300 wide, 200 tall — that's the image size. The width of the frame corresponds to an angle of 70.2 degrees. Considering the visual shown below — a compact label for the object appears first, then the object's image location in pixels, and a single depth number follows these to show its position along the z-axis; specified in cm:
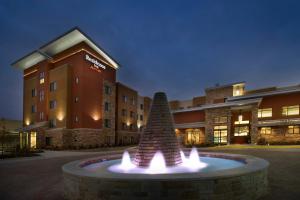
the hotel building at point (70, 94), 3381
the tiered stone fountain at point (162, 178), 571
